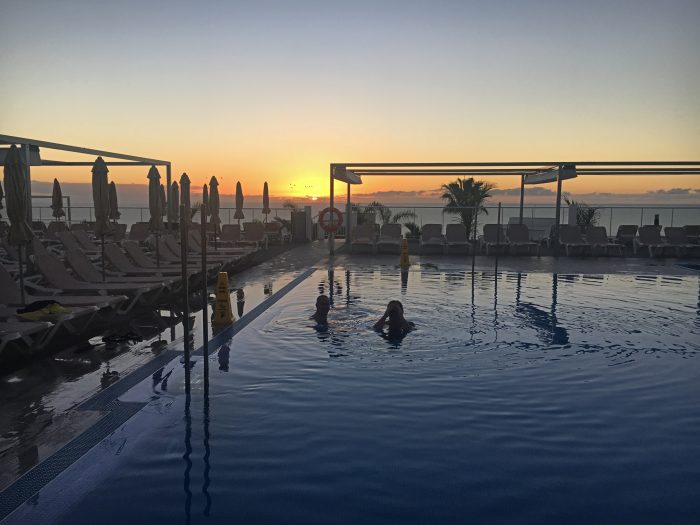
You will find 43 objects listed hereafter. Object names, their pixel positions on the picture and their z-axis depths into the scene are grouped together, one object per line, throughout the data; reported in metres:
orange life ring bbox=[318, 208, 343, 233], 16.91
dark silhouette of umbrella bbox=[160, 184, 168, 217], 12.24
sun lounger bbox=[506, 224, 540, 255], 18.17
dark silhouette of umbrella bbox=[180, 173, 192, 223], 13.73
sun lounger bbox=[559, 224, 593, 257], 17.97
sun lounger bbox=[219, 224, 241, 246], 18.98
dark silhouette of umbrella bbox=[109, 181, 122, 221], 13.10
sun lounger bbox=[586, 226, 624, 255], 18.05
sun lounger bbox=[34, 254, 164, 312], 8.24
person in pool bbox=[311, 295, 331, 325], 8.11
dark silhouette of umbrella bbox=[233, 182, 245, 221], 18.83
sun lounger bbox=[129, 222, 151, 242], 18.67
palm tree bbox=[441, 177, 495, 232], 25.55
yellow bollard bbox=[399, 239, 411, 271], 14.55
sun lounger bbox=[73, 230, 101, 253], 13.77
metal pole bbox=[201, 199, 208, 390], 4.50
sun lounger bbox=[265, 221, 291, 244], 22.09
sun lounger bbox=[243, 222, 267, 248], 19.23
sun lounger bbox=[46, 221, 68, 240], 17.70
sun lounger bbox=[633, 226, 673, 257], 18.08
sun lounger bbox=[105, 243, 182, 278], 10.27
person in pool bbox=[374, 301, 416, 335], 7.38
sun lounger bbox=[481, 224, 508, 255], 18.34
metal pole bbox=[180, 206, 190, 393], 4.19
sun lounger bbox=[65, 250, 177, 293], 9.09
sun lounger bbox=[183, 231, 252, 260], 13.05
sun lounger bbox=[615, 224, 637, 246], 20.06
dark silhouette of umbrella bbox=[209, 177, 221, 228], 15.21
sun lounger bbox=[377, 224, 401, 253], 18.47
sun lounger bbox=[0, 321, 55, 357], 5.18
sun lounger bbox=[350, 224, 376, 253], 18.67
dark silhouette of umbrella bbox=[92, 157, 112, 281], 9.34
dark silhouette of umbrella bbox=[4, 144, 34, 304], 7.00
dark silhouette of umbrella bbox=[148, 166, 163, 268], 11.49
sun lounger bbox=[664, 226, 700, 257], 17.89
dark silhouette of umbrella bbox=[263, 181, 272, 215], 21.17
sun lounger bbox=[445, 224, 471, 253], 18.47
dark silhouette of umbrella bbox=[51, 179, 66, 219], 17.91
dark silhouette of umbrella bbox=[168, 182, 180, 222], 14.46
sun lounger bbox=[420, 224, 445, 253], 18.72
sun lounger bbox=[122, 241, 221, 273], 11.08
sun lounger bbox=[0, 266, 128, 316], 6.98
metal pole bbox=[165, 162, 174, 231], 14.29
